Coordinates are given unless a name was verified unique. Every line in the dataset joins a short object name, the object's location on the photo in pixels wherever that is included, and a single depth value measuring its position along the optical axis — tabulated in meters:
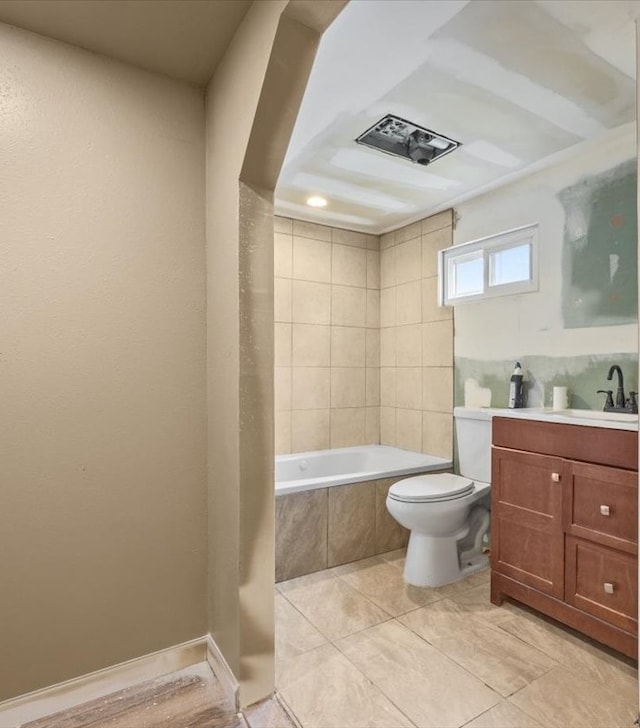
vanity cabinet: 1.63
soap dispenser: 2.50
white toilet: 2.26
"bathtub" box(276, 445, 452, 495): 2.87
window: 2.58
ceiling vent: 2.06
